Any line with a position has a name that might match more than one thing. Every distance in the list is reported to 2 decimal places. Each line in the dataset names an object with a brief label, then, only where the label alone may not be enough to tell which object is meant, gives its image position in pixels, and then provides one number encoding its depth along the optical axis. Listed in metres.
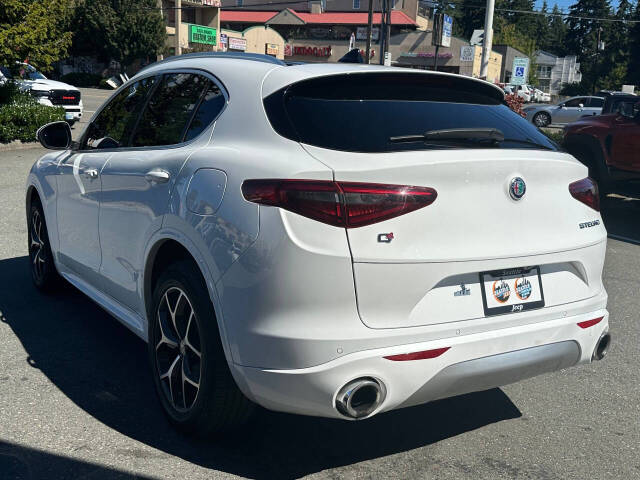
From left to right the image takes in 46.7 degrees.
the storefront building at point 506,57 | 94.00
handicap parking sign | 29.51
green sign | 61.84
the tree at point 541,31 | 163.11
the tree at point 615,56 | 90.82
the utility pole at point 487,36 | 19.88
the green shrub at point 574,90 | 98.59
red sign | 74.67
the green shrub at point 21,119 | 15.82
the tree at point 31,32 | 15.56
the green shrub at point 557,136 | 16.80
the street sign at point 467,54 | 47.01
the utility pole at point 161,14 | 55.91
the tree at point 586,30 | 124.81
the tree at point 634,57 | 82.69
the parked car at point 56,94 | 19.62
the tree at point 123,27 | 53.19
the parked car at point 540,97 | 80.56
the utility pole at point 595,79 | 95.82
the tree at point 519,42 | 105.62
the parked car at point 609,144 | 10.23
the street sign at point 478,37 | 22.31
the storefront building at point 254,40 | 65.25
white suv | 2.82
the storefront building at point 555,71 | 125.62
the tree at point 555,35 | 167.75
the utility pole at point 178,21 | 59.39
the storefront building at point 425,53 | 72.50
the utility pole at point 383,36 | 36.53
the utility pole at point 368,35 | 43.58
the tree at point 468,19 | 118.22
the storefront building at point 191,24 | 60.66
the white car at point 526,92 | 75.00
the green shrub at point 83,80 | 53.81
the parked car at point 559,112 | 35.91
